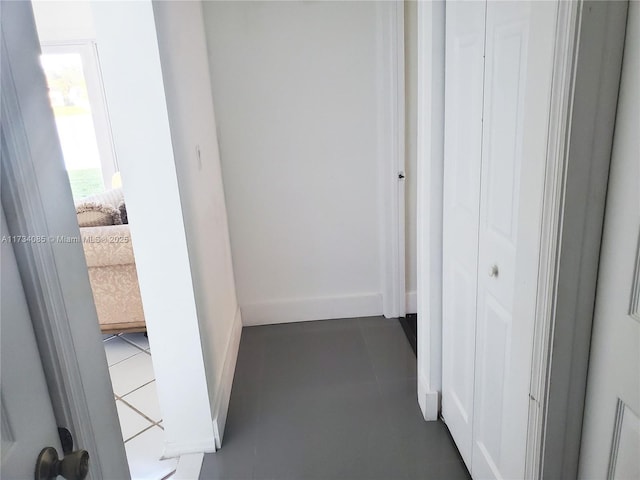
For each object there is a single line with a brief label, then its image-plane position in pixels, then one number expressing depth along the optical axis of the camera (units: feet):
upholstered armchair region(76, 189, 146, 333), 8.30
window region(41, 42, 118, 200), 16.07
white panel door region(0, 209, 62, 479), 1.90
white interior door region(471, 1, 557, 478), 3.12
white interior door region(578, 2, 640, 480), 2.65
